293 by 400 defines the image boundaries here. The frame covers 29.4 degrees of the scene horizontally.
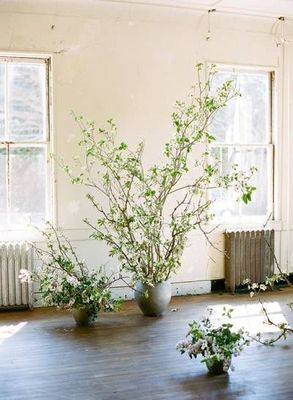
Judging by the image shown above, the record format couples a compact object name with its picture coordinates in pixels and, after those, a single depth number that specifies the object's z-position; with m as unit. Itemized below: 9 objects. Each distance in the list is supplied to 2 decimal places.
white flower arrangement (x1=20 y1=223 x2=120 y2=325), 5.30
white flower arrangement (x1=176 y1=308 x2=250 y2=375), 4.06
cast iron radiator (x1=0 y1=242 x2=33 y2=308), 5.89
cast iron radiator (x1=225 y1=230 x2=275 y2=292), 6.82
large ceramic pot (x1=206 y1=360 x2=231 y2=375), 4.08
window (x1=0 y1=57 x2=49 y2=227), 6.06
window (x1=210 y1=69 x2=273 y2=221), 6.90
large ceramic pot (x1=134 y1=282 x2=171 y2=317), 5.72
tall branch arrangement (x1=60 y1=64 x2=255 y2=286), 5.60
